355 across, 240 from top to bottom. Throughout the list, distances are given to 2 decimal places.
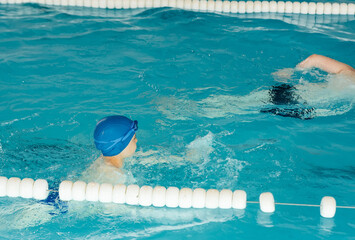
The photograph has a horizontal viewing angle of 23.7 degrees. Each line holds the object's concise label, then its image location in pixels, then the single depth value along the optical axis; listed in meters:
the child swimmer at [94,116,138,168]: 6.93
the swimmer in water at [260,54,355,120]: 9.71
